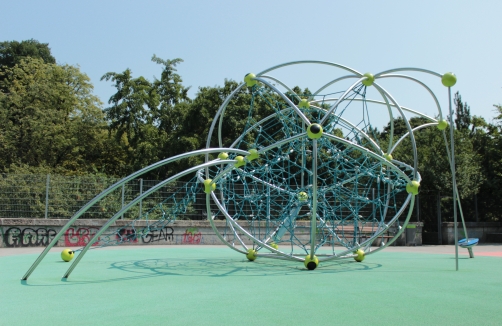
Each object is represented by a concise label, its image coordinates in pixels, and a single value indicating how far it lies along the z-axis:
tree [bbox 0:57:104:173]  32.62
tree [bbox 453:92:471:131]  37.69
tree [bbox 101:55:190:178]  31.42
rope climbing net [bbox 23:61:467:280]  9.34
